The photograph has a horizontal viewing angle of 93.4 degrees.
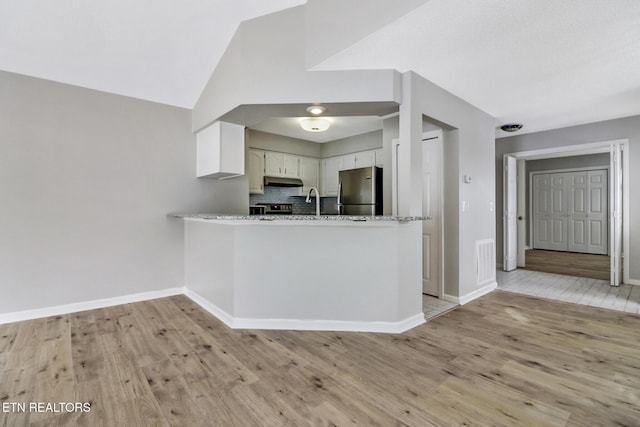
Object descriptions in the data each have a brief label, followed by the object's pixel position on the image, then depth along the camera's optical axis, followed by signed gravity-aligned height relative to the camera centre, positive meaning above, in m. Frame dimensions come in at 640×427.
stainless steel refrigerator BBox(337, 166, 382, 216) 4.70 +0.37
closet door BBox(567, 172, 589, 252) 7.13 +0.01
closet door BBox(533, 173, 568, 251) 7.47 +0.04
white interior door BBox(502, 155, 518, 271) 5.17 +0.01
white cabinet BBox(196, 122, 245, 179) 3.45 +0.77
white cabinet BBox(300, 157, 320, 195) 5.97 +0.84
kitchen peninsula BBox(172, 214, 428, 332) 2.69 -0.54
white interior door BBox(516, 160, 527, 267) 5.66 +0.05
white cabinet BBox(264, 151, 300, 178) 5.45 +0.92
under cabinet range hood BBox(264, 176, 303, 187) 5.37 +0.61
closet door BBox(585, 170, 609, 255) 6.84 +0.00
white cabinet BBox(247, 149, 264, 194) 5.21 +0.76
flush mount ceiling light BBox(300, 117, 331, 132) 3.78 +1.15
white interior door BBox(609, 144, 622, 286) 4.22 -0.01
